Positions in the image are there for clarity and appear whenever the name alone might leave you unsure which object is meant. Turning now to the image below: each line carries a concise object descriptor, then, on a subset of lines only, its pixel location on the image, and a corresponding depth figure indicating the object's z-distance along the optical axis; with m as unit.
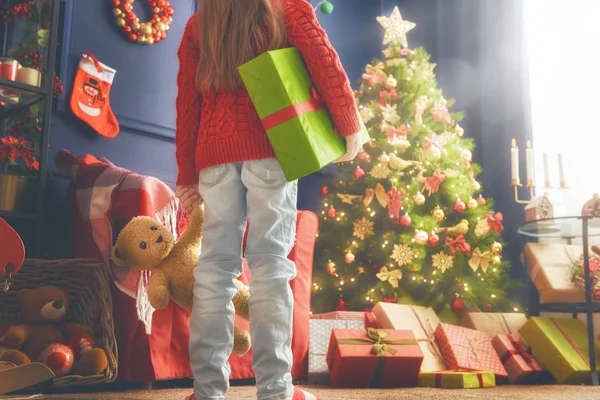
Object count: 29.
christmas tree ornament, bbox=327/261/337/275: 3.38
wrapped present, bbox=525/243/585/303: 3.13
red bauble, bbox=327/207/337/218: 3.46
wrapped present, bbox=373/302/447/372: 2.76
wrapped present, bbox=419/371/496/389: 2.50
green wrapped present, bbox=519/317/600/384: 2.83
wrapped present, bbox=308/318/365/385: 2.58
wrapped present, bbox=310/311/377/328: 2.78
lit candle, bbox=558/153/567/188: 3.55
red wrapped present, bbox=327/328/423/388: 2.41
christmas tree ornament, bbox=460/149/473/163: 3.52
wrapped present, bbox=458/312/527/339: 3.20
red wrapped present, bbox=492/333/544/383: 2.82
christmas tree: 3.31
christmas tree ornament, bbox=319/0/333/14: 4.05
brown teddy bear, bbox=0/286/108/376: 1.87
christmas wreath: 3.23
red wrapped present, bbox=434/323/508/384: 2.71
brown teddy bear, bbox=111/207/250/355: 1.93
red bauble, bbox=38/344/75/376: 1.84
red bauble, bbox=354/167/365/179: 3.43
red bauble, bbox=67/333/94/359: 1.94
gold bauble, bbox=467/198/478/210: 3.41
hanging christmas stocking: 3.04
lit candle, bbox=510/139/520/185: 3.63
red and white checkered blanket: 2.09
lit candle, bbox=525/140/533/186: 3.60
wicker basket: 2.02
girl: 1.49
